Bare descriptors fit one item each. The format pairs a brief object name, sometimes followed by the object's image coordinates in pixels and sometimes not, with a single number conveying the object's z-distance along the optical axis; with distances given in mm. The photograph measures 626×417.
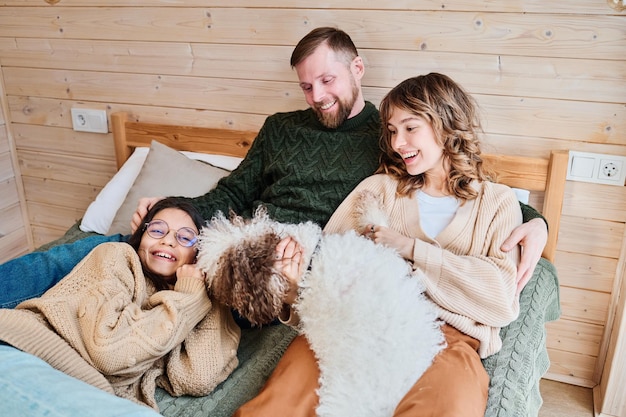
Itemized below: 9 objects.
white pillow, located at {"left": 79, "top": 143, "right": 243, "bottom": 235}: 2131
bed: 1262
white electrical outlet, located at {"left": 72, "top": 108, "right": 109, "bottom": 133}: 2477
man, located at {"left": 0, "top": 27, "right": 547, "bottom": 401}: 1715
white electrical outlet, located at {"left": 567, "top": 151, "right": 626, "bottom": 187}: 1773
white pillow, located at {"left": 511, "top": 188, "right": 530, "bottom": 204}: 1791
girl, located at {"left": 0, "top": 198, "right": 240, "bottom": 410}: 1140
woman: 1177
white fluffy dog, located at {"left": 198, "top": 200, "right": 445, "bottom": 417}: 1132
